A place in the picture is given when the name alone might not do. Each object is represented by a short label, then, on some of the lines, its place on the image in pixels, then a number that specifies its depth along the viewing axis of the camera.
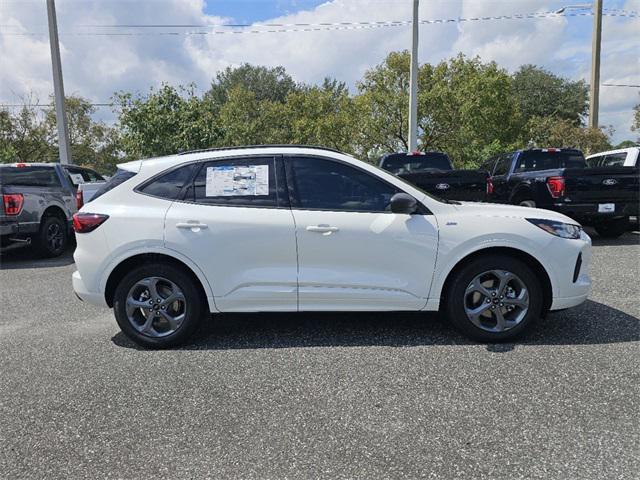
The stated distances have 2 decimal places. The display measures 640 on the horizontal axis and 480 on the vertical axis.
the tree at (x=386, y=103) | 22.73
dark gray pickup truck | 8.23
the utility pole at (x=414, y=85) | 13.89
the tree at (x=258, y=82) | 44.94
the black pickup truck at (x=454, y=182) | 8.71
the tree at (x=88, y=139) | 31.06
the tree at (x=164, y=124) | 16.41
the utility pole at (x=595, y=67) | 21.02
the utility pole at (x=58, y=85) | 13.86
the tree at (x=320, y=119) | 24.11
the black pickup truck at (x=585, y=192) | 7.91
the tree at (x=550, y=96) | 41.53
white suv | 3.95
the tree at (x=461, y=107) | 23.11
